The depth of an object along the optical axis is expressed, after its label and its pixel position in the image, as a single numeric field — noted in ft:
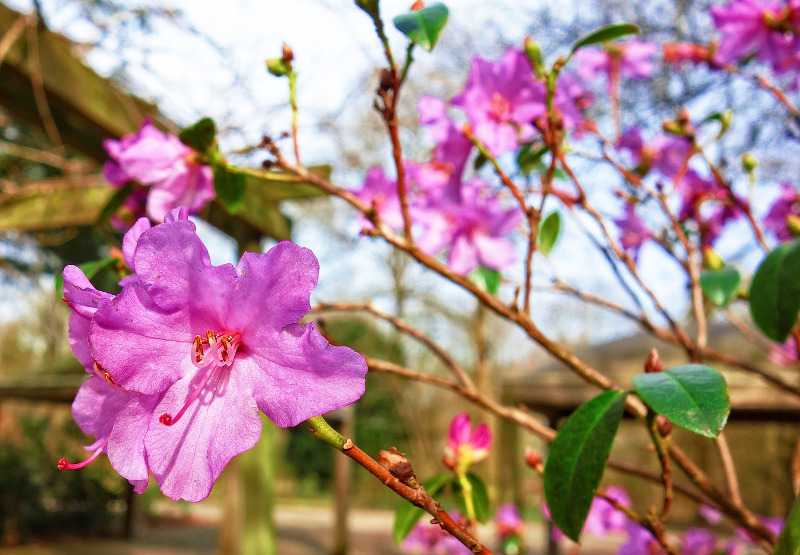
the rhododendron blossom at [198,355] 0.39
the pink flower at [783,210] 1.19
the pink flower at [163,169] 0.71
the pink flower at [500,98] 0.88
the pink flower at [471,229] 0.95
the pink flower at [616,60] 1.39
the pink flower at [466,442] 0.84
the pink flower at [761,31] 1.09
